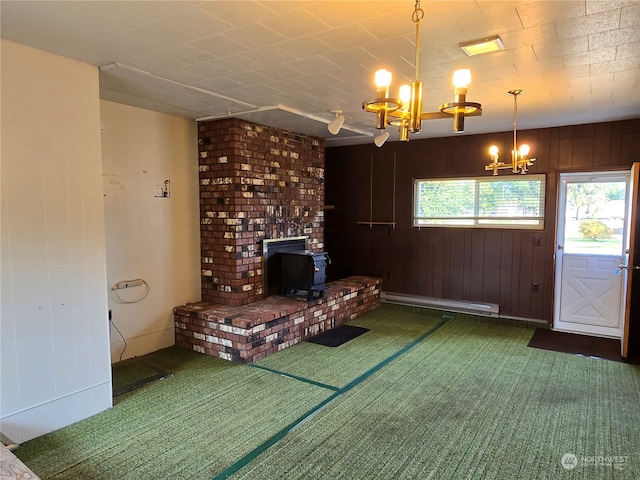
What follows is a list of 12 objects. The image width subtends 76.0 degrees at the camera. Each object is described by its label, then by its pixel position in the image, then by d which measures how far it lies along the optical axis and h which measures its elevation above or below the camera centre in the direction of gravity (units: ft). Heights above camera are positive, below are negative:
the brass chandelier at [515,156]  13.53 +2.08
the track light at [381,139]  15.81 +2.99
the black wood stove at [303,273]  16.28 -2.28
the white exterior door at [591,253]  16.22 -1.49
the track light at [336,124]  14.03 +3.16
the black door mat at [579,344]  14.40 -4.86
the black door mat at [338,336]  15.48 -4.74
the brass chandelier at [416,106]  6.30 +1.80
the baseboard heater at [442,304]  18.83 -4.25
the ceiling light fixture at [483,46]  8.15 +3.52
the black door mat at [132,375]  11.57 -4.79
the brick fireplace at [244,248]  13.94 -1.21
